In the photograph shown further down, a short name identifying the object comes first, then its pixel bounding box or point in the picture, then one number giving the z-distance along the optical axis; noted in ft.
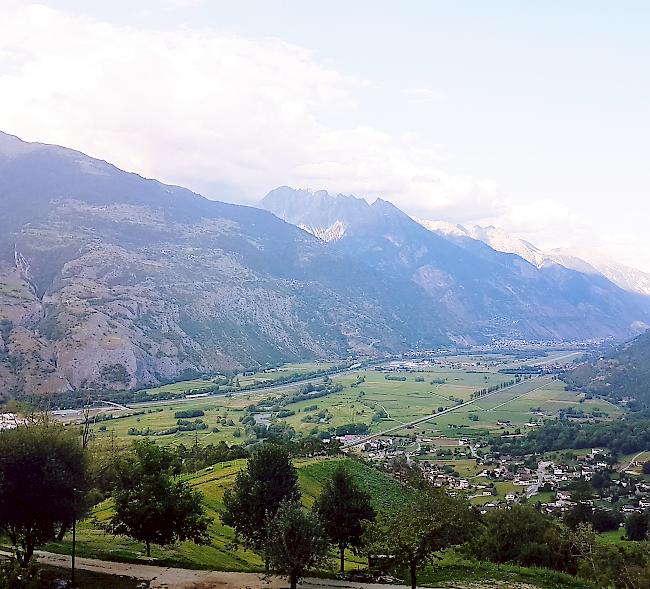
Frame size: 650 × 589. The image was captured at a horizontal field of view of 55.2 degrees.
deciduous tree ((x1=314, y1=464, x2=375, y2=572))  135.95
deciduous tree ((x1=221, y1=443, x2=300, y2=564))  135.23
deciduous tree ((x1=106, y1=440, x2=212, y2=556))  121.80
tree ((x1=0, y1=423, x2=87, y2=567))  105.70
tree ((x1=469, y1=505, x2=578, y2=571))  163.53
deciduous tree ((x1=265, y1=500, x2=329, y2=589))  99.81
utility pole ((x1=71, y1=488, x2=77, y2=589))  108.36
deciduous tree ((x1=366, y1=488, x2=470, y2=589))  100.22
